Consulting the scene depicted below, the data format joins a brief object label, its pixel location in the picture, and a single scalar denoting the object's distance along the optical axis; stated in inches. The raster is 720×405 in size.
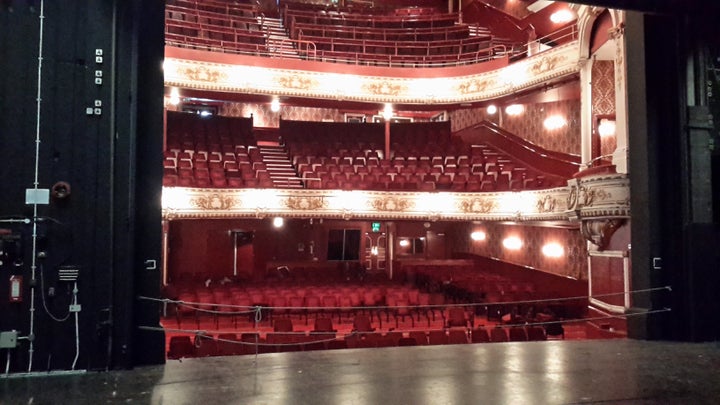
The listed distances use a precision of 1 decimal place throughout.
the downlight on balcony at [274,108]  663.4
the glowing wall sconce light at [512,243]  520.6
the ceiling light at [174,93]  441.1
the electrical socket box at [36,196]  159.9
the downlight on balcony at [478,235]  585.3
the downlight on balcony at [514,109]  560.7
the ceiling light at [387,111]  522.5
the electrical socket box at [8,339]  155.3
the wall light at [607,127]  357.4
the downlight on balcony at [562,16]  466.8
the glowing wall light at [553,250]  451.8
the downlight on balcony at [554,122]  482.6
